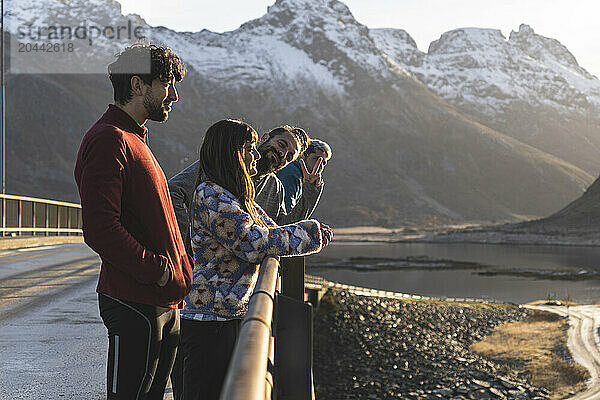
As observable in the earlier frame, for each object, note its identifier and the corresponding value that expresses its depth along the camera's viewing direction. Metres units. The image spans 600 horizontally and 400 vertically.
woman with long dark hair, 2.86
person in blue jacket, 4.71
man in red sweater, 2.44
